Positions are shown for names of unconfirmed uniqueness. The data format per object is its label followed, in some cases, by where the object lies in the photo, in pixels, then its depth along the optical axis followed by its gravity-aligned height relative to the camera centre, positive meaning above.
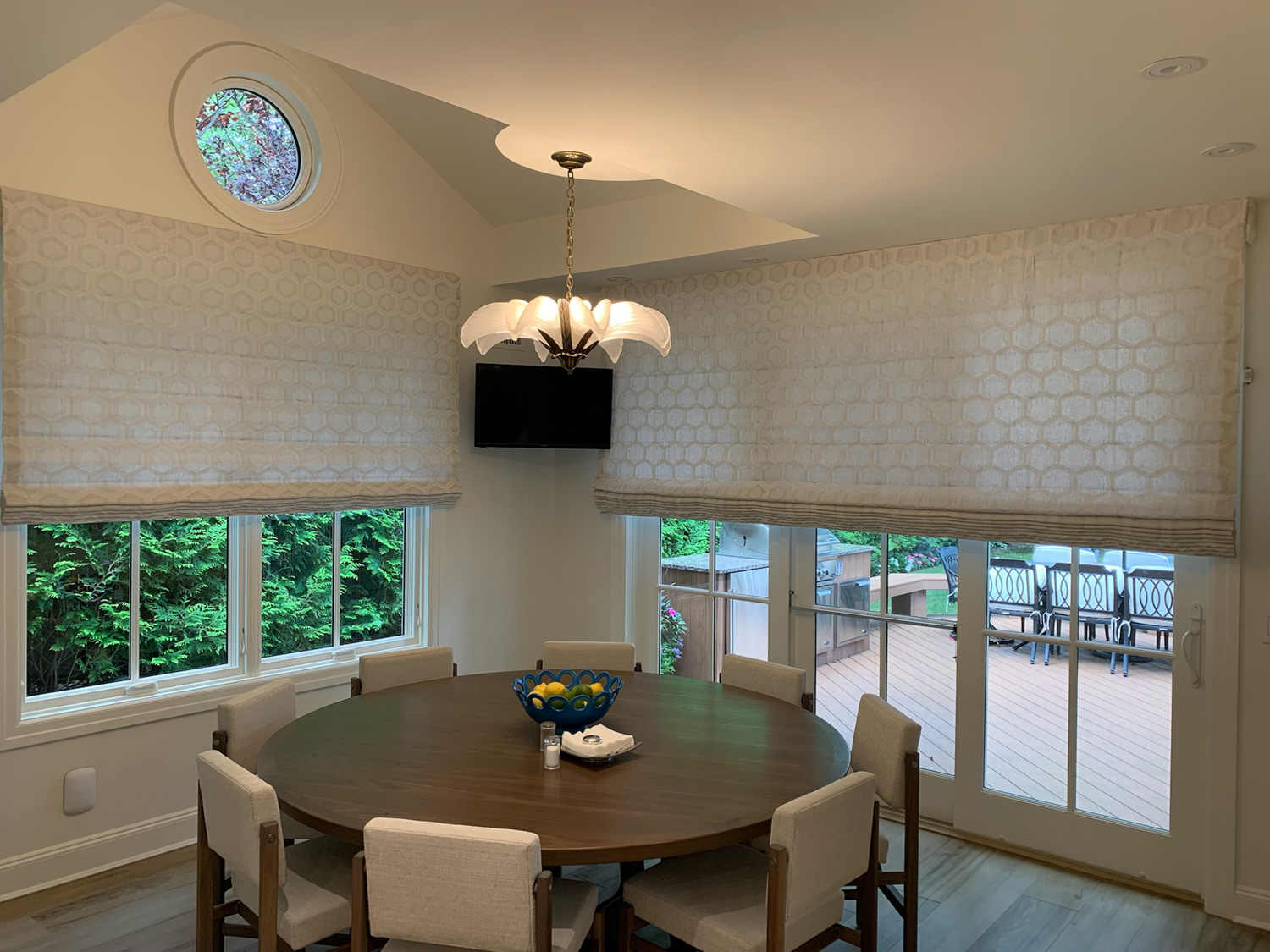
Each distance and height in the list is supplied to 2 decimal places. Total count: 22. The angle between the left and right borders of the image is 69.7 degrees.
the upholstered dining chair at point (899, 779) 2.76 -0.94
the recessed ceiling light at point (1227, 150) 2.65 +0.98
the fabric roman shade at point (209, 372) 3.40 +0.42
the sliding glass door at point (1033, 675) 3.56 -0.86
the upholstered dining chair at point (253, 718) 2.92 -0.83
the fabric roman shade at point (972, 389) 3.33 +0.38
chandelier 3.01 +0.51
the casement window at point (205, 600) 3.62 -0.59
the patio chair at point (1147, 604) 3.57 -0.49
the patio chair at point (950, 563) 4.12 -0.38
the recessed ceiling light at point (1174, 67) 2.07 +0.96
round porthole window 3.79 +1.47
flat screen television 4.88 +0.36
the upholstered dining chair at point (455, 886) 2.03 -0.94
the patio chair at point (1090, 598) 3.71 -0.49
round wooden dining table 2.27 -0.86
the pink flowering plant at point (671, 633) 5.08 -0.89
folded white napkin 2.72 -0.81
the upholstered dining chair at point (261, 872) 2.26 -1.12
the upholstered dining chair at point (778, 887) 2.20 -1.13
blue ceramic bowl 2.81 -0.73
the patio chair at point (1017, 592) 3.90 -0.49
